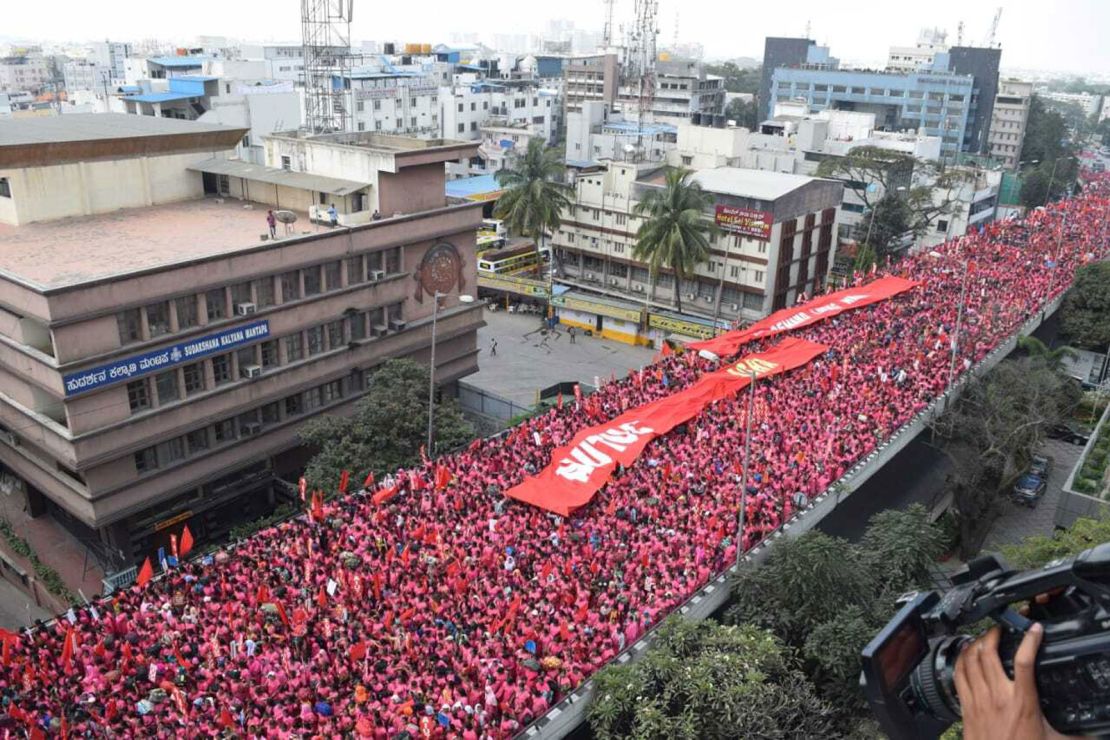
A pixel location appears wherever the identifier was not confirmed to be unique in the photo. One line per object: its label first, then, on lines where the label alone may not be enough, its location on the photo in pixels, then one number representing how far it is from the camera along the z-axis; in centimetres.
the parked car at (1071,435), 4269
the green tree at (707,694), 1712
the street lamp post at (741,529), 2176
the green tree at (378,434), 3009
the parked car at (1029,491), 3688
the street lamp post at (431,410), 2941
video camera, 394
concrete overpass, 1775
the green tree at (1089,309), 4772
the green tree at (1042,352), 4256
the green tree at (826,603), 2016
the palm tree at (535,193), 5778
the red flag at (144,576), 2158
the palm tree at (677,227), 5150
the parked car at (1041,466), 3816
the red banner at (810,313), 3800
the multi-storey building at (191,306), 2797
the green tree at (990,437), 3109
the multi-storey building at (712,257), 5316
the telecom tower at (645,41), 9144
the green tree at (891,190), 6688
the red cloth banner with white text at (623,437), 2547
